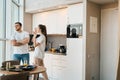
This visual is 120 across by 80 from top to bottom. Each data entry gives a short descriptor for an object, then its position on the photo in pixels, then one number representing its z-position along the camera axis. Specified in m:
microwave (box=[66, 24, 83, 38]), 2.82
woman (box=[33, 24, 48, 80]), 2.74
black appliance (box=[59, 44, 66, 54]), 3.37
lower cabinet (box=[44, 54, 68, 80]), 3.08
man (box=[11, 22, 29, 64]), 2.67
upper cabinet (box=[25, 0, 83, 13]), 3.05
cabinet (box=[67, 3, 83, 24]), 2.81
